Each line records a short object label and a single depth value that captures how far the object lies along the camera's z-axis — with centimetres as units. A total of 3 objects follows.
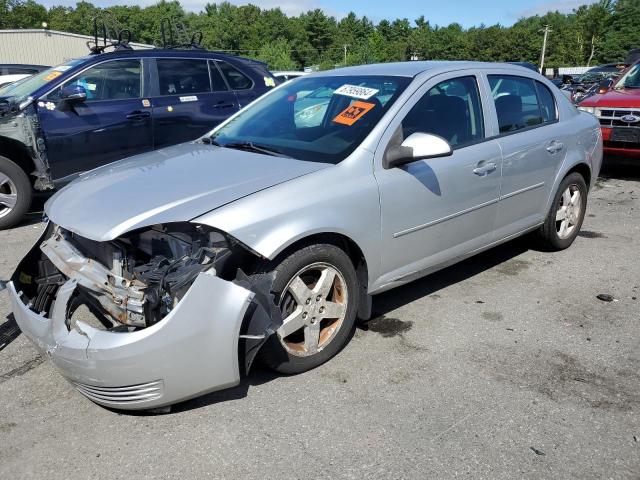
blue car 608
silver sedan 265
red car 813
